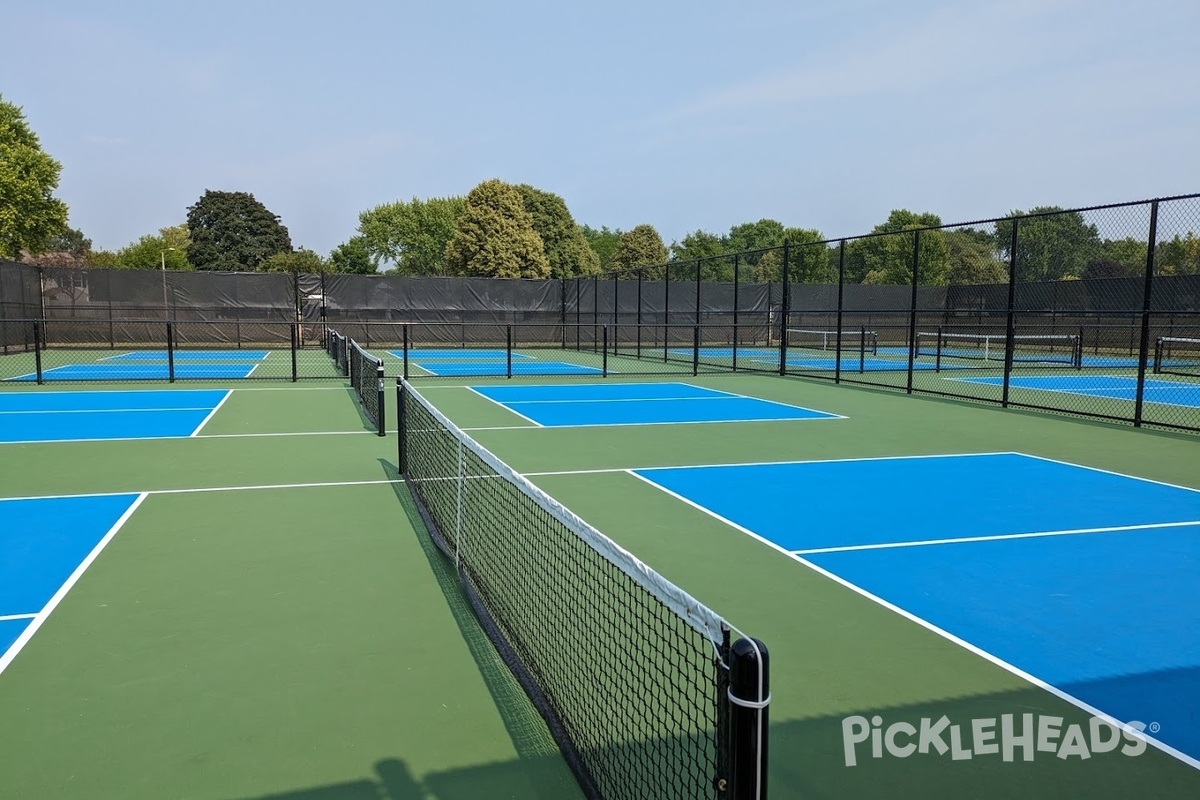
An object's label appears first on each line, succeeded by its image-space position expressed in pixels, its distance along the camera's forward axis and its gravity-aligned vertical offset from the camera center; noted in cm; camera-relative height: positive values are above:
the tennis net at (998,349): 2853 -146
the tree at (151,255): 6325 +329
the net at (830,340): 3241 -135
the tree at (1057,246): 3325 +253
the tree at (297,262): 6206 +282
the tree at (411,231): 7712 +626
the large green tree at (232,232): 7775 +618
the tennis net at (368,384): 1050 -124
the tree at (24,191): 3192 +395
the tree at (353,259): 7250 +358
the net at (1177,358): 2180 -144
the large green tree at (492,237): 5284 +397
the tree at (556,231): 6412 +538
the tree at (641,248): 7288 +470
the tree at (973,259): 4827 +296
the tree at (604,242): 11428 +830
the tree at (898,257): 5356 +356
